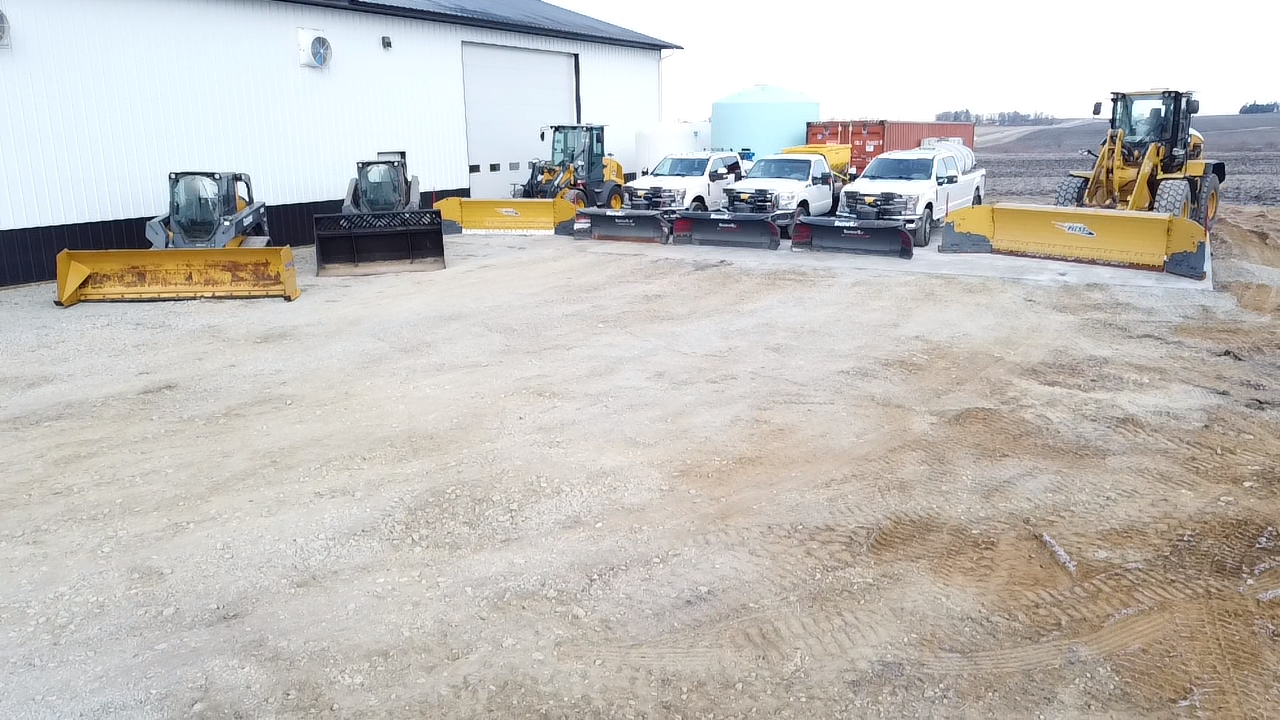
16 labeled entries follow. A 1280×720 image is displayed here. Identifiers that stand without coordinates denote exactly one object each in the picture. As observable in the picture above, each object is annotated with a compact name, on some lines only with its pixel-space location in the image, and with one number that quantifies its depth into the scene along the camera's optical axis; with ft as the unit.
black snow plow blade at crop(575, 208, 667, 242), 59.67
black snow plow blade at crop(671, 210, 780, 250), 55.98
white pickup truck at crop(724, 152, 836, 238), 59.36
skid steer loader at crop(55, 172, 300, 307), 41.19
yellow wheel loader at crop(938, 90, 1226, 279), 45.21
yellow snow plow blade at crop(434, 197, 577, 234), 65.67
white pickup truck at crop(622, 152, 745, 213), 64.28
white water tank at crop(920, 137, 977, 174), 74.63
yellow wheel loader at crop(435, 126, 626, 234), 66.28
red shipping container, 97.76
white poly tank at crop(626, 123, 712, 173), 98.94
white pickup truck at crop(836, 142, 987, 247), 55.36
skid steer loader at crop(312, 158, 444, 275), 49.75
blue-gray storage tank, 111.34
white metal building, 47.67
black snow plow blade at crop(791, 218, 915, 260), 51.21
